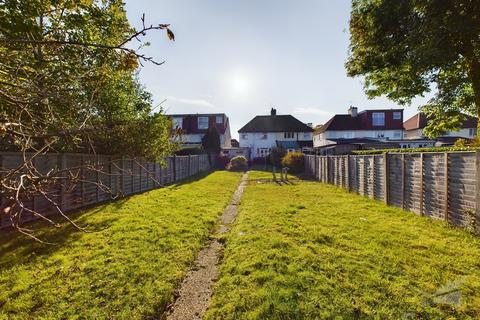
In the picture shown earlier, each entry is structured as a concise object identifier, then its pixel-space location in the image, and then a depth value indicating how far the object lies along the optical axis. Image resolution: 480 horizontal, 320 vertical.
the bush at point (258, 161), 42.22
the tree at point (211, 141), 37.84
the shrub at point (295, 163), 28.31
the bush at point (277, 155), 34.12
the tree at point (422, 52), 10.93
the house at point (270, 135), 46.09
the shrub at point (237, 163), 34.59
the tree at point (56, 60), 1.86
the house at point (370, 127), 45.62
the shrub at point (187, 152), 31.35
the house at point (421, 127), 47.16
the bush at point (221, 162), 38.44
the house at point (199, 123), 47.75
